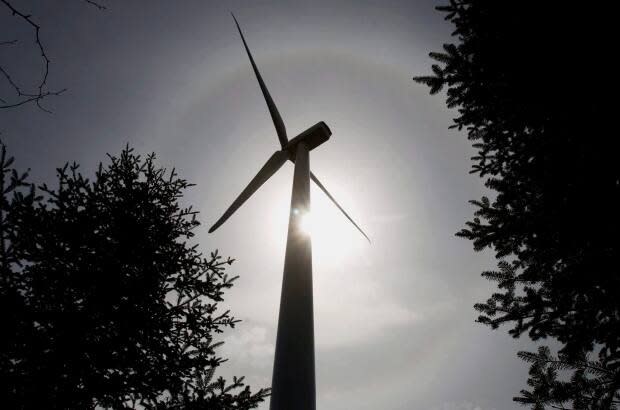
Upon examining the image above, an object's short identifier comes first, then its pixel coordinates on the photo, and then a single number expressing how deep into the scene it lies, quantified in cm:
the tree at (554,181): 355
